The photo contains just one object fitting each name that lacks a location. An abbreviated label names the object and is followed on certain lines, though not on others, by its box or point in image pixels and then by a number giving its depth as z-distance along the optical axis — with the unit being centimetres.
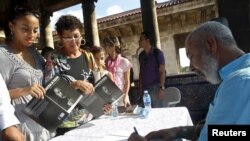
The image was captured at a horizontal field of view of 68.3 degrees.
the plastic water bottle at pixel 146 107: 165
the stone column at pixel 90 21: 570
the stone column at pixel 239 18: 275
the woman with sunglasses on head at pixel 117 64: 239
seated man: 70
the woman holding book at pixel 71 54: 150
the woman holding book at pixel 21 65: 123
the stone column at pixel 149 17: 447
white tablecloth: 126
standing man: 280
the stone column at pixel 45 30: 635
